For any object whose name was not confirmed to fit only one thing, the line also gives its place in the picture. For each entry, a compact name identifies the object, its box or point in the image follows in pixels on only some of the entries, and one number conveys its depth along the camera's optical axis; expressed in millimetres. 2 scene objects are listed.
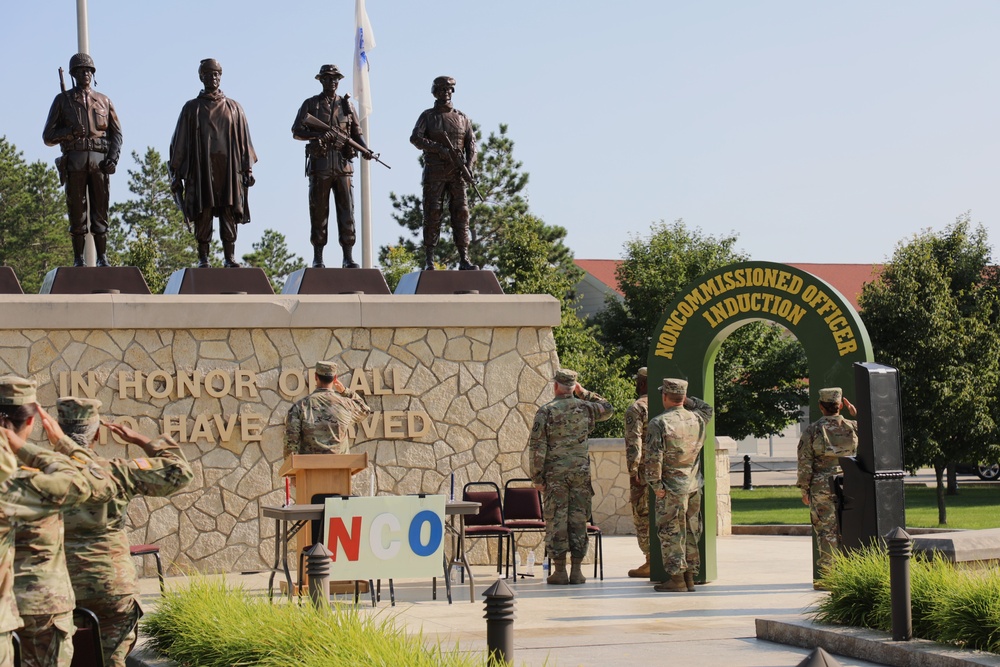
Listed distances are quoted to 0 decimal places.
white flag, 22625
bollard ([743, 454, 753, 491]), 34900
